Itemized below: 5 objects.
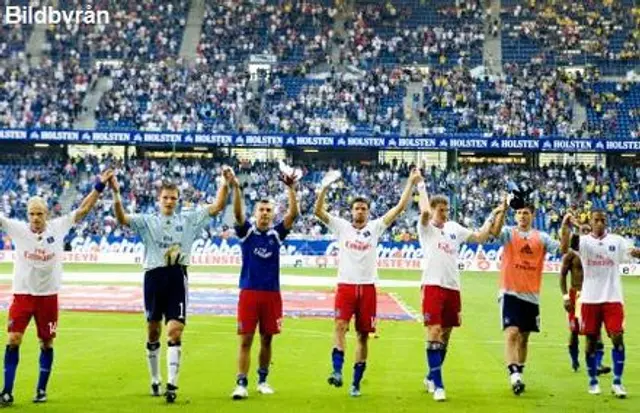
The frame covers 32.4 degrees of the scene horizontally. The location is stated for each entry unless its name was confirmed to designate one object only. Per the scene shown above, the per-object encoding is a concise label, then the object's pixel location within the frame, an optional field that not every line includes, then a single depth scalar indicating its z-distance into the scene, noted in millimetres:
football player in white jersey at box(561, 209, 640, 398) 13734
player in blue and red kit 13070
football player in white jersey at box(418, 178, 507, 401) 13516
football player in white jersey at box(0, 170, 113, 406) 12523
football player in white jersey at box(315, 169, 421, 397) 13539
